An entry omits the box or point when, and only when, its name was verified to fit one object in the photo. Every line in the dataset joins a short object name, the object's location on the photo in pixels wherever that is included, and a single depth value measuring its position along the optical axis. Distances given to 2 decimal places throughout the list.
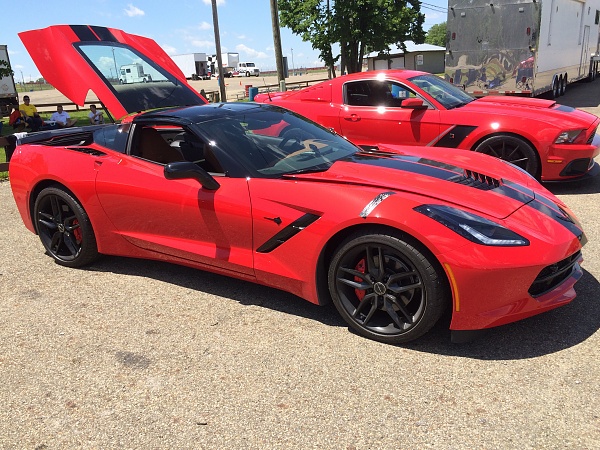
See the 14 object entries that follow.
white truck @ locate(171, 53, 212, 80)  64.38
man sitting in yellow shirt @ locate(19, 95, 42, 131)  14.55
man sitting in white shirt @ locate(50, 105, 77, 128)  13.44
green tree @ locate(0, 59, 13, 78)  14.50
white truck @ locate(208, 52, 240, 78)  75.25
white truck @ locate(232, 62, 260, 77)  71.81
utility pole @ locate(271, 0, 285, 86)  18.17
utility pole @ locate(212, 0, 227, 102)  17.20
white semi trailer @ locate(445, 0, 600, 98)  12.06
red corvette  2.73
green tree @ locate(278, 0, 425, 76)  26.94
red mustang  5.88
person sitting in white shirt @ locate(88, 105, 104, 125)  12.78
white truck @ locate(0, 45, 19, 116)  23.20
